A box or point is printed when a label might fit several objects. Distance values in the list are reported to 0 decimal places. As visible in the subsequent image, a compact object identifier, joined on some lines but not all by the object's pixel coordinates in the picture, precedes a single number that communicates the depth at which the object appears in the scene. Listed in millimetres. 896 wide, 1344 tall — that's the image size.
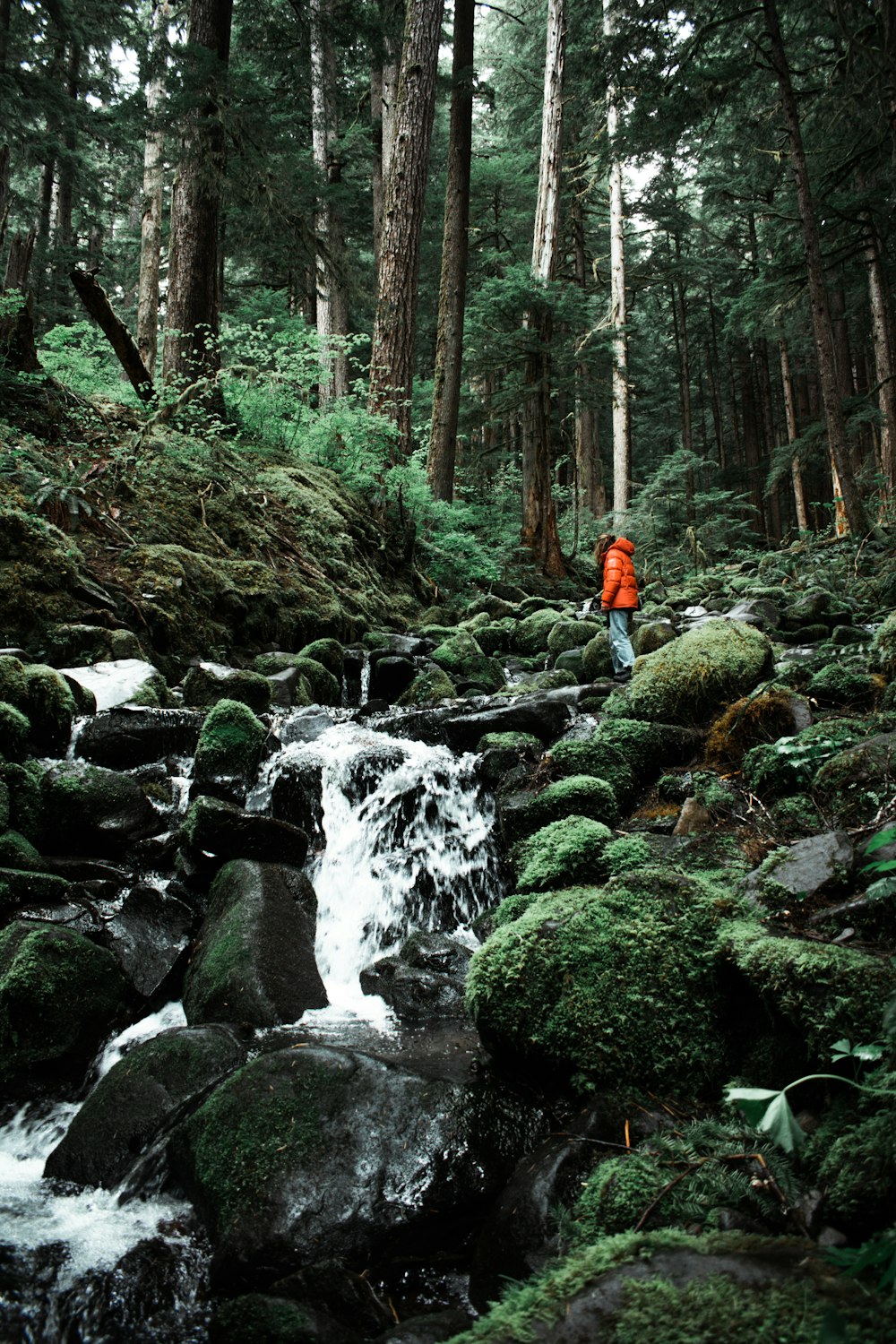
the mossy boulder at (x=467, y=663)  9766
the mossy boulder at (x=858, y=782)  3867
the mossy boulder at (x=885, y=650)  5652
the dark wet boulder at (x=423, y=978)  4328
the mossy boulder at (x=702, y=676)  6238
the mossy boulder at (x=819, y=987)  2504
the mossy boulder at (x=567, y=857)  4305
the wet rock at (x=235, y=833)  5199
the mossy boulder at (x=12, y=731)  5293
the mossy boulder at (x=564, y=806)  5148
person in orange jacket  9477
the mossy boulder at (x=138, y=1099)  3197
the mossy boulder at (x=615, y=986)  3049
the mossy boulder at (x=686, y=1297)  1572
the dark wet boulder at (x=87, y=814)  5203
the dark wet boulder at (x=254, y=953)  4066
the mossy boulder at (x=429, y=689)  8891
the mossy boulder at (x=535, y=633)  11750
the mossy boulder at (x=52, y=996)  3691
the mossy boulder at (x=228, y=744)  6191
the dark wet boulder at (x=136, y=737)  6117
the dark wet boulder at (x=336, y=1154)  2684
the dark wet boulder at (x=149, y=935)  4344
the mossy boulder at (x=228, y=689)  7449
